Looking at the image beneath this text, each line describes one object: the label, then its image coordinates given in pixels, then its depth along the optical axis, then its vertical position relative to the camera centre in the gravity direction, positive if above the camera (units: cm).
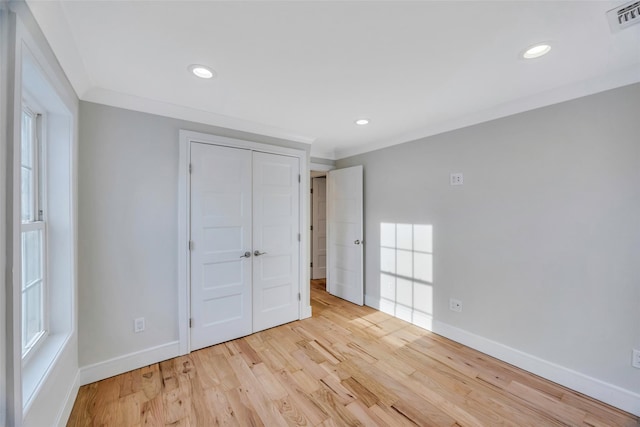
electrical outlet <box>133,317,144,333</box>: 218 -96
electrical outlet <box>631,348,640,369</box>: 170 -98
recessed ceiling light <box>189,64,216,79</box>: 171 +97
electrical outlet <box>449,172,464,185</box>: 262 +35
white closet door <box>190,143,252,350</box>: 246 -31
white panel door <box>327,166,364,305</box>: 369 -32
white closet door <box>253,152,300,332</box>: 286 -32
